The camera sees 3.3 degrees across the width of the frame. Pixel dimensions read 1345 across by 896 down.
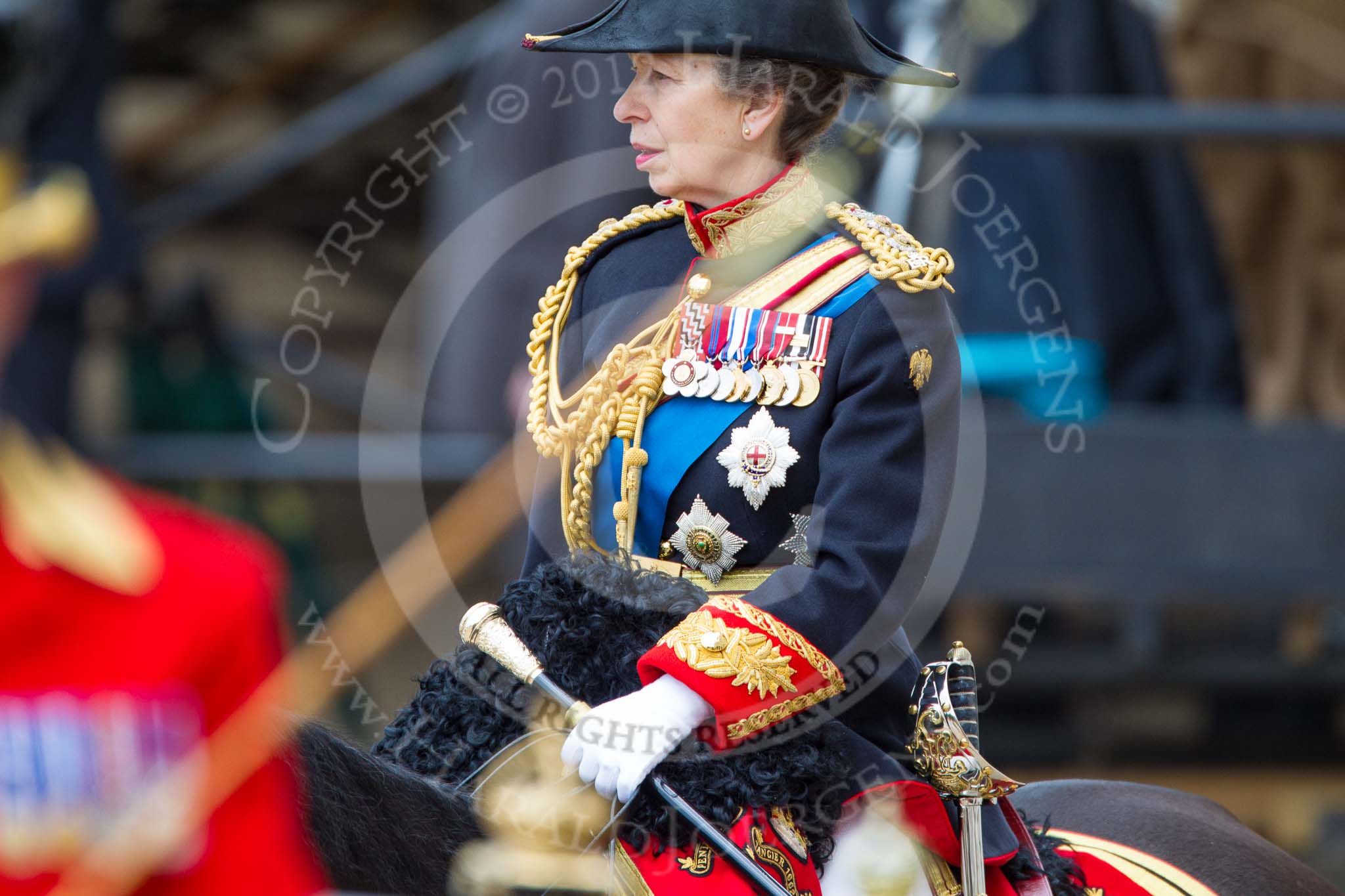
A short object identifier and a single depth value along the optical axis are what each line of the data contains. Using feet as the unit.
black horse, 70.33
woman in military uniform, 70.42
